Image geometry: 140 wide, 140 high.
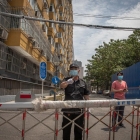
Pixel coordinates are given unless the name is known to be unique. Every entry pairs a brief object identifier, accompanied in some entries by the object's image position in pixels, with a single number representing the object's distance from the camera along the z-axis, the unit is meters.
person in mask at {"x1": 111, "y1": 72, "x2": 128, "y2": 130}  6.15
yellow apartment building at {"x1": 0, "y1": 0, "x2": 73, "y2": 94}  13.06
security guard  3.61
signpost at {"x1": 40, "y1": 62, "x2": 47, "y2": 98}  11.31
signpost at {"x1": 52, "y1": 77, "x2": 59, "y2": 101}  14.91
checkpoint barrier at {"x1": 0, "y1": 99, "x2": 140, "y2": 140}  3.29
